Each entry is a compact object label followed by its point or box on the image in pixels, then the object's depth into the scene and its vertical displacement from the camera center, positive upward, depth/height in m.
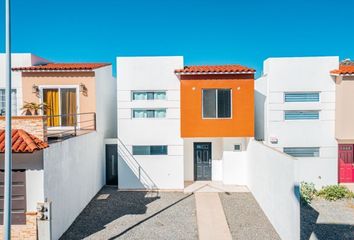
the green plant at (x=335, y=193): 13.65 -4.07
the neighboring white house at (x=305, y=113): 14.75 +0.34
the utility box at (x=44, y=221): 7.33 -3.04
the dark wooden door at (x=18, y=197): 8.40 -2.57
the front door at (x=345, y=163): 15.54 -2.79
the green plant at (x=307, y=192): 13.31 -4.05
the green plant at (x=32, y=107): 13.83 +0.70
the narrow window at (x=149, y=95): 15.33 +1.47
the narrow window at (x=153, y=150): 15.32 -1.86
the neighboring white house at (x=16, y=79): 15.15 +2.47
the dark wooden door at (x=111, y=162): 15.98 -2.69
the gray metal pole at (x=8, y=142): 5.97 -0.53
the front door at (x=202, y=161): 16.78 -2.78
